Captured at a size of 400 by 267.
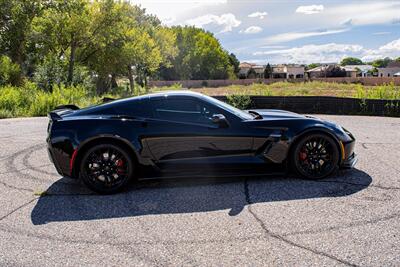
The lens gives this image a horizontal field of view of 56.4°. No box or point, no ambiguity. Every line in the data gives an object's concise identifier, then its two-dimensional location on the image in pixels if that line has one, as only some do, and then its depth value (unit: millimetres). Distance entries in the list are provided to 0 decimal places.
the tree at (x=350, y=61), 168875
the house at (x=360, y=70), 102588
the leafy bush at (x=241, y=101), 14719
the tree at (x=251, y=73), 119056
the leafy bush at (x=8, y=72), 22050
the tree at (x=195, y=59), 85312
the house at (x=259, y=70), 117981
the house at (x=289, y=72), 116125
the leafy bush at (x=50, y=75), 22531
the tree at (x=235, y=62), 113688
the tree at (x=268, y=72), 106738
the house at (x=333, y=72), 84062
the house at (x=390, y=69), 99231
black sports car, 4824
